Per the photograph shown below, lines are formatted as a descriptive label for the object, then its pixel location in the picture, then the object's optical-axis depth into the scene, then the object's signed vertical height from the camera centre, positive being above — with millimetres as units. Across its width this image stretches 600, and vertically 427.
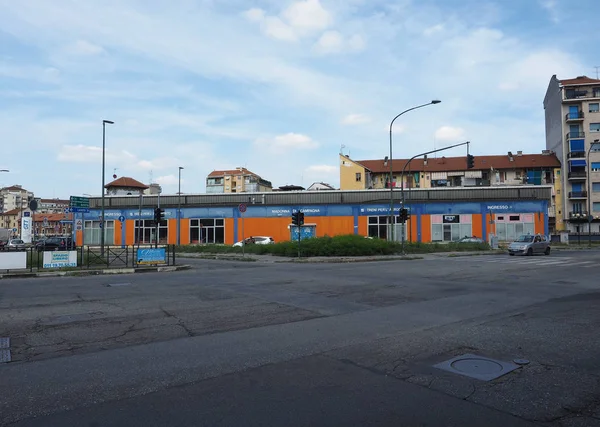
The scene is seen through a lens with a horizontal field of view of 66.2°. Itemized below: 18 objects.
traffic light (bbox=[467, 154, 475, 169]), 28250 +4044
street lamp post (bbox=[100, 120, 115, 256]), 32062 +6793
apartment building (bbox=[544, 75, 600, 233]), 69562 +12205
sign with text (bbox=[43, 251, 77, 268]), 22062 -1319
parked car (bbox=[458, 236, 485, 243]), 44156 -1364
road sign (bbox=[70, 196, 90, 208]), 28411 +1851
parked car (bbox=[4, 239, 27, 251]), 52416 -1247
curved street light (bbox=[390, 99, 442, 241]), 28252 +7722
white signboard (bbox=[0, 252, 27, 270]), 20766 -1261
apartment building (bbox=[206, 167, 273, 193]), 103000 +11506
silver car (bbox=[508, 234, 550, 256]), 33156 -1501
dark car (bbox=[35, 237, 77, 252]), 26859 -936
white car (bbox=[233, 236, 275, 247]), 45738 -1124
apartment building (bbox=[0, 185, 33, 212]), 154875 +12193
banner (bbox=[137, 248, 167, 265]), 24141 -1345
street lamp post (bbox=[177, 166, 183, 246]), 54962 +1092
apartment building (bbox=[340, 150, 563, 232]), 74062 +9049
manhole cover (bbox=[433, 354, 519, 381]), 5578 -1796
